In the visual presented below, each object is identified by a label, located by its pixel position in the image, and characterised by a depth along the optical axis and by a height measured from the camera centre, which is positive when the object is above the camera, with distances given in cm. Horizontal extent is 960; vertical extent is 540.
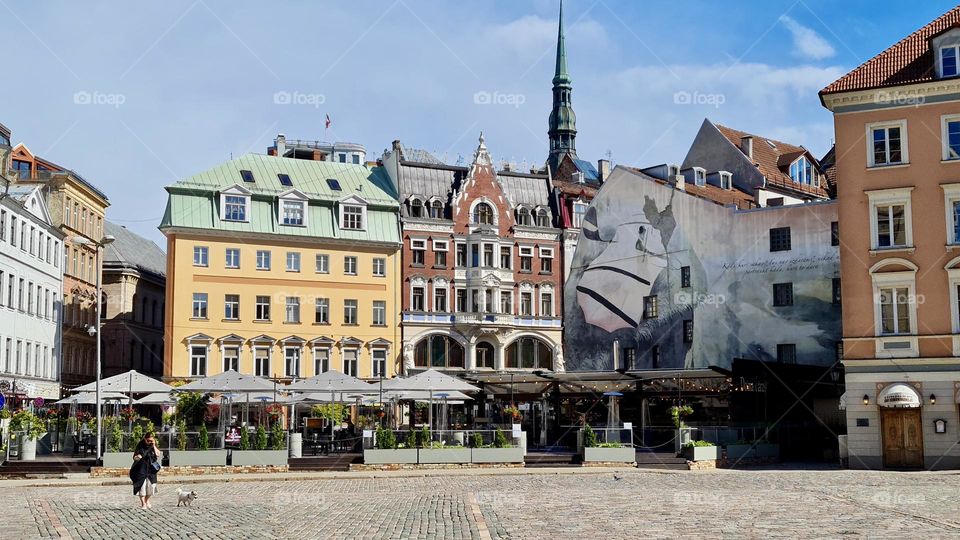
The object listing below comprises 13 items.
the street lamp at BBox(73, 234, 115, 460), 4275 +602
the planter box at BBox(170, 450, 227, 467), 3800 -187
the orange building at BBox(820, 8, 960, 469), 4050 +479
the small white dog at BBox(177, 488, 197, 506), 2480 -201
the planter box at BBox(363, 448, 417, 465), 4006 -197
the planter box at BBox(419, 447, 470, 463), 4041 -199
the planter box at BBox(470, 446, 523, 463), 4066 -200
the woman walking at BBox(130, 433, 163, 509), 2534 -151
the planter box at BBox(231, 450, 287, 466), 3856 -188
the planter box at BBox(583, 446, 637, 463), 4175 -206
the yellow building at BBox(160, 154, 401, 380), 6856 +737
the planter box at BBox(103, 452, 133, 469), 3725 -186
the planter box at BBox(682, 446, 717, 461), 4194 -207
